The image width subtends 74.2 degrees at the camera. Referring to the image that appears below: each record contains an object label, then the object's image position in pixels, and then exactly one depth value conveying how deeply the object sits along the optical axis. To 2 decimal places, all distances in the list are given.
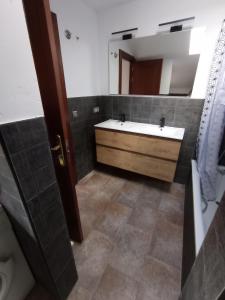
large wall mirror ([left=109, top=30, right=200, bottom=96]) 1.73
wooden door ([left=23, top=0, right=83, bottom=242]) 0.67
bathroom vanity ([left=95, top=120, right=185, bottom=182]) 1.71
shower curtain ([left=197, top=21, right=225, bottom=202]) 1.34
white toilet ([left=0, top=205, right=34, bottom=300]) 0.77
